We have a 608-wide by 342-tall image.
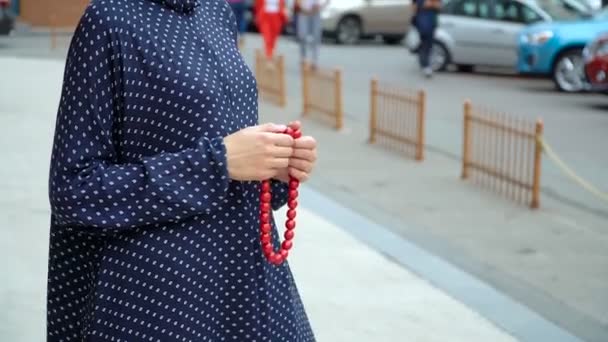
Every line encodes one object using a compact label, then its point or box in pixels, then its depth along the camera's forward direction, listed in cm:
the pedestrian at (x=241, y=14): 2250
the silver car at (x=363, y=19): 2597
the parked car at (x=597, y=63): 1500
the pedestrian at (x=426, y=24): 1892
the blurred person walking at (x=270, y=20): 1884
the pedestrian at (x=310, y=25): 1900
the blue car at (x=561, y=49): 1725
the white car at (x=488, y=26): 1939
